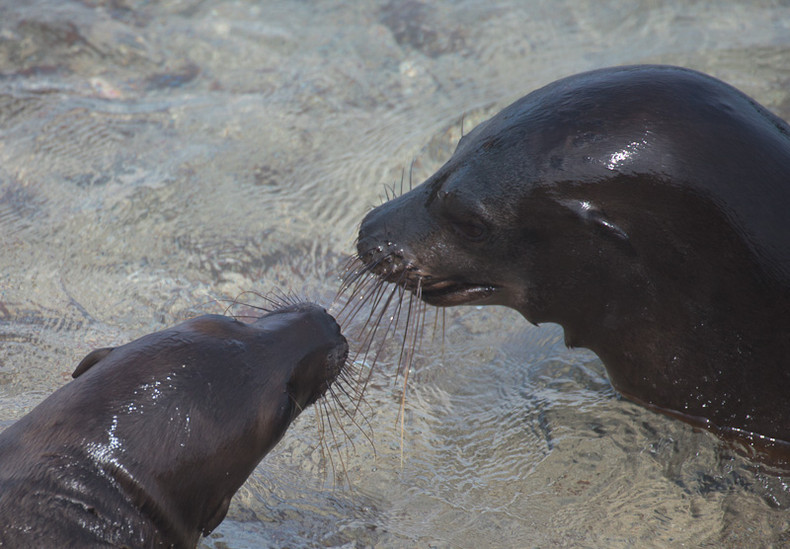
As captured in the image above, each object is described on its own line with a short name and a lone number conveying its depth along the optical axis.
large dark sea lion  7.16
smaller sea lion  6.27
